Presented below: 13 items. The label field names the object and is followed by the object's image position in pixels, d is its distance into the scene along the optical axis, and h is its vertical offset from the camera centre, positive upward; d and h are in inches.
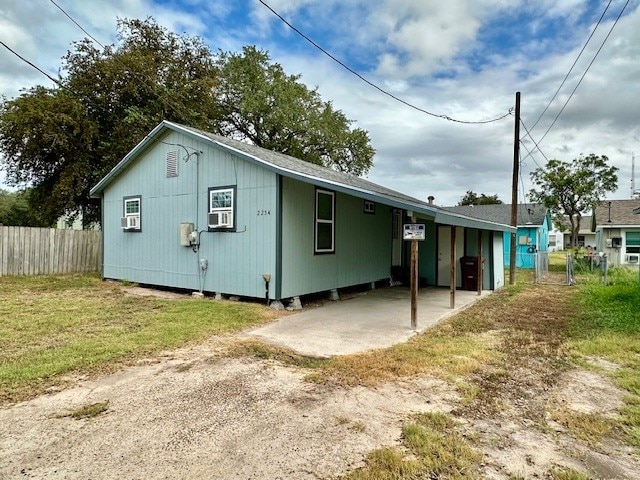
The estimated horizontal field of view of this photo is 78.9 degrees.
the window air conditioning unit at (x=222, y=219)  336.5 +21.1
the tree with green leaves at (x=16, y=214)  995.3 +80.1
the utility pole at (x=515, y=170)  515.8 +101.4
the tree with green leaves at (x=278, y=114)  927.0 +315.5
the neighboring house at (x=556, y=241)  1771.7 +23.6
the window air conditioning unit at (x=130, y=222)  427.2 +22.6
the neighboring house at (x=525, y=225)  880.9 +51.9
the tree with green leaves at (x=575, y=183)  796.6 +130.7
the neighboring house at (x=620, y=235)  697.0 +21.2
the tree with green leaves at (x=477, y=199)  2007.9 +248.5
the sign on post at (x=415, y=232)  250.5 +8.4
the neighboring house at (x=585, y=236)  1587.1 +43.3
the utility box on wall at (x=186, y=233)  362.6 +9.2
